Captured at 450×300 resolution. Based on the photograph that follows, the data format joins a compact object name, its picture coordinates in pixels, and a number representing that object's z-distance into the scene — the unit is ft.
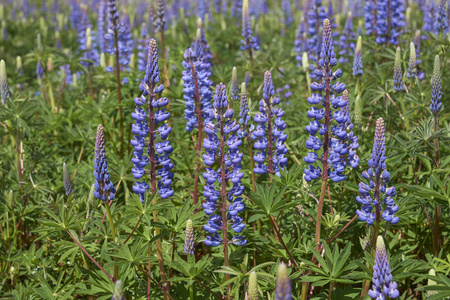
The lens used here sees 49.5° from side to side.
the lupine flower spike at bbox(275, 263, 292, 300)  6.12
